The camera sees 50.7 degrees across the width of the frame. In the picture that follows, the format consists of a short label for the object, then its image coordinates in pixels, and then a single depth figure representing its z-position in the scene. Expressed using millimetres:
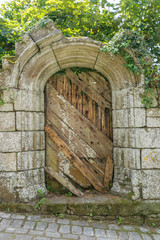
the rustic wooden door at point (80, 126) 3410
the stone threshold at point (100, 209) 2871
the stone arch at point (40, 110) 2988
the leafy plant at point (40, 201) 2906
